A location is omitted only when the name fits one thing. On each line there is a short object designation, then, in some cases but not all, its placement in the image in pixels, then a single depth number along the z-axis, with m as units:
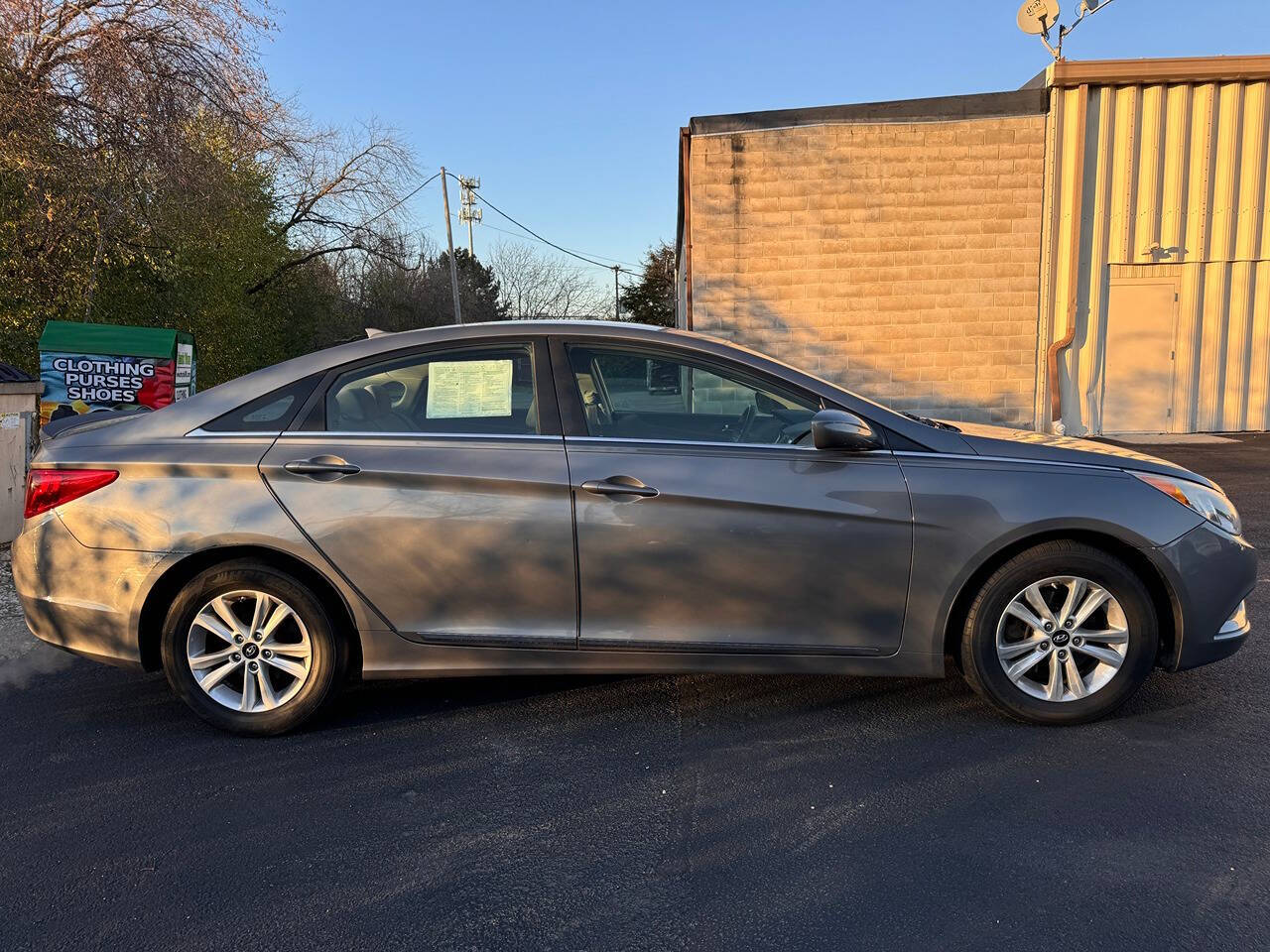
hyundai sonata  3.26
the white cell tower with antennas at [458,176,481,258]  46.66
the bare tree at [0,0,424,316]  9.16
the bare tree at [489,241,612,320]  45.25
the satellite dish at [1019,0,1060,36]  12.04
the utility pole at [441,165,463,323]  32.66
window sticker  3.51
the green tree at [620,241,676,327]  45.28
